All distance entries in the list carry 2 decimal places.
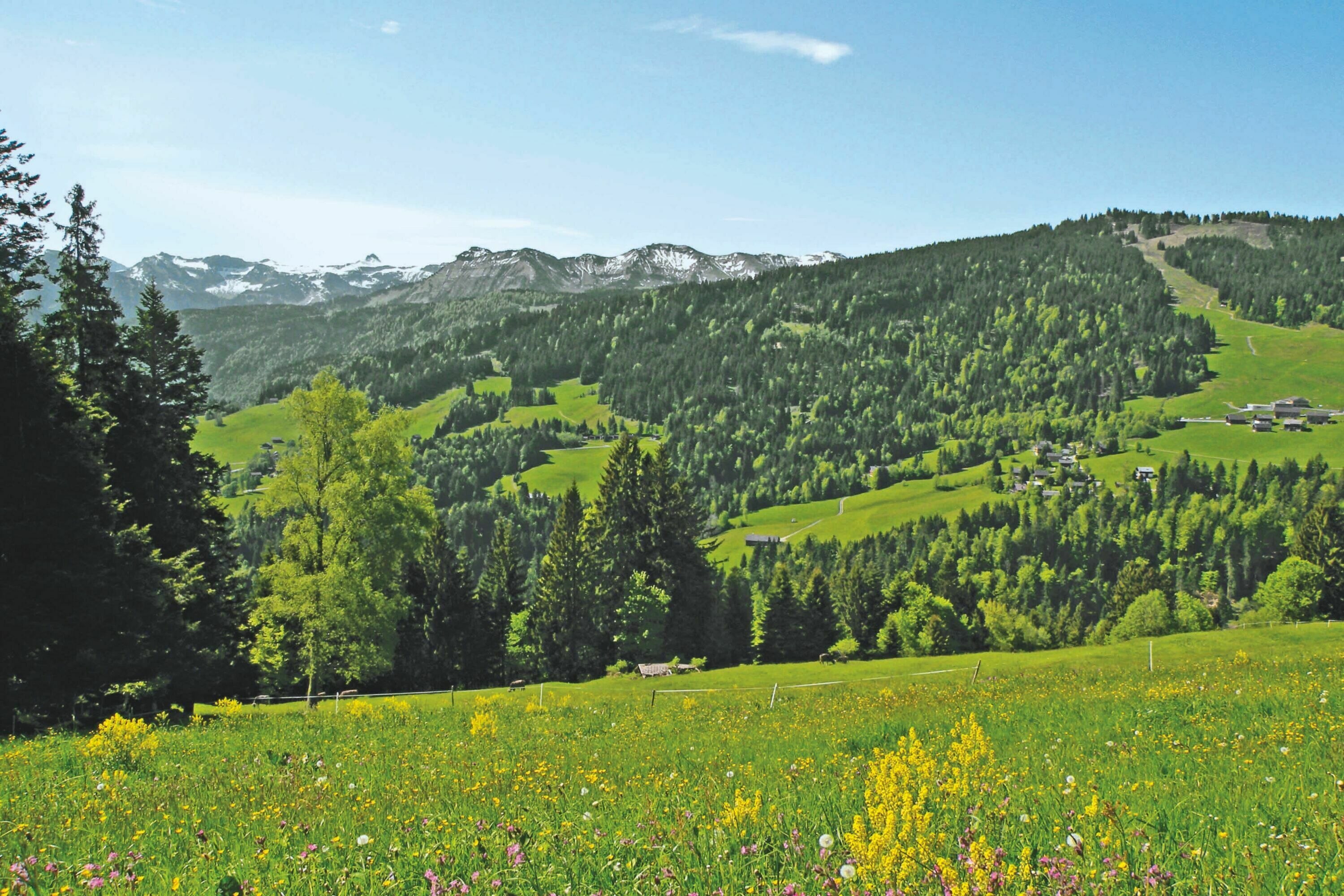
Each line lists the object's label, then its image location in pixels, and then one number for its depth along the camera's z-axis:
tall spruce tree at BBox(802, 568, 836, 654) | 87.81
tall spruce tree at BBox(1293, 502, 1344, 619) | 95.44
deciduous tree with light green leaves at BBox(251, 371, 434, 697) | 37.50
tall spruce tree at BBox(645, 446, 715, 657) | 68.12
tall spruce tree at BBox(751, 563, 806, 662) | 85.69
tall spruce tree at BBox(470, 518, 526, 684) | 78.56
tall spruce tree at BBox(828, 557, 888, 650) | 100.56
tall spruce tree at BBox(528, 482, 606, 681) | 70.19
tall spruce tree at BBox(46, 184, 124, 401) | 32.50
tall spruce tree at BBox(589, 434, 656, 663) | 68.88
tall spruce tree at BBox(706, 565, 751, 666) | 73.38
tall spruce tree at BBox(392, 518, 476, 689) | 70.25
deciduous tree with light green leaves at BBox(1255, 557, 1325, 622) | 91.38
